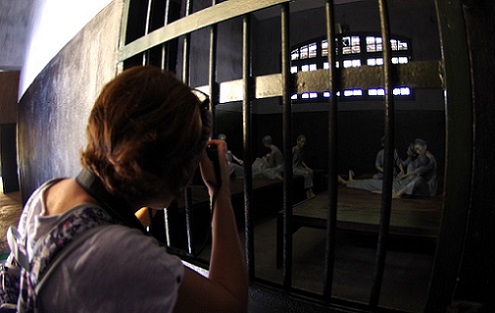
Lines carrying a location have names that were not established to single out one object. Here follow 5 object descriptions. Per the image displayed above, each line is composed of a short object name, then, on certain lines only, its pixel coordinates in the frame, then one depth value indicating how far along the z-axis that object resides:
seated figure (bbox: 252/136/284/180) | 4.72
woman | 0.47
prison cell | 0.56
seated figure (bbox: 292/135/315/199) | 4.11
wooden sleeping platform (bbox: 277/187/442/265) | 2.01
